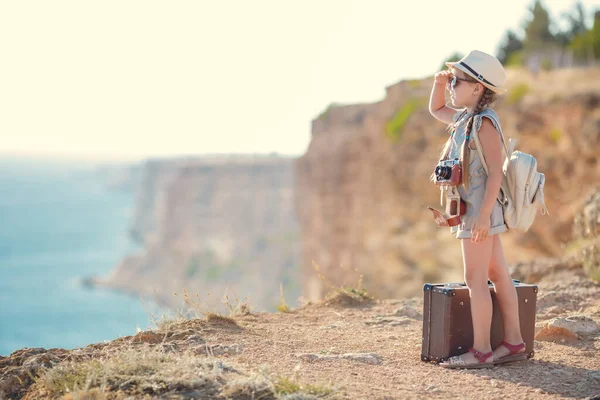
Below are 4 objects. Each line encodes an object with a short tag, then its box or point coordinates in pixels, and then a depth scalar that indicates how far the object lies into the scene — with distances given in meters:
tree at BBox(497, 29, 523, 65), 30.53
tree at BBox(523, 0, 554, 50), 28.25
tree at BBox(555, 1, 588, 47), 29.06
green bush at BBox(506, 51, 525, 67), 26.16
